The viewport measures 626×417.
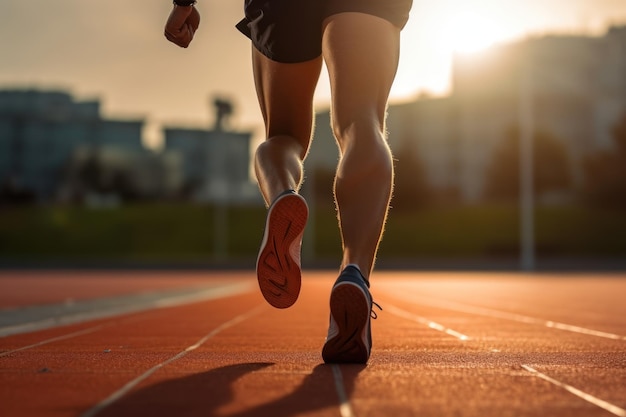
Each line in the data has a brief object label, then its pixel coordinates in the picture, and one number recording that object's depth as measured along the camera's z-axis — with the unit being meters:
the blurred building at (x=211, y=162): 85.81
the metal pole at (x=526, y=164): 34.44
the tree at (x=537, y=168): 67.94
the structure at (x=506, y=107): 77.75
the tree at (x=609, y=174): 60.06
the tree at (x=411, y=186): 63.62
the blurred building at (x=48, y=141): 93.94
